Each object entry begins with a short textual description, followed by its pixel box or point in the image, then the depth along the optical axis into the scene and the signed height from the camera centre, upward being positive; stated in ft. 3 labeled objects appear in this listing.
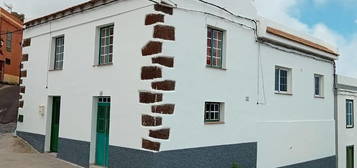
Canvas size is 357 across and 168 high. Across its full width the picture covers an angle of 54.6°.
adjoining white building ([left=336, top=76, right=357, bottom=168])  55.07 -2.60
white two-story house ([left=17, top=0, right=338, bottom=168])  28.81 +1.47
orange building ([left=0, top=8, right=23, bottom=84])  82.02 +12.61
